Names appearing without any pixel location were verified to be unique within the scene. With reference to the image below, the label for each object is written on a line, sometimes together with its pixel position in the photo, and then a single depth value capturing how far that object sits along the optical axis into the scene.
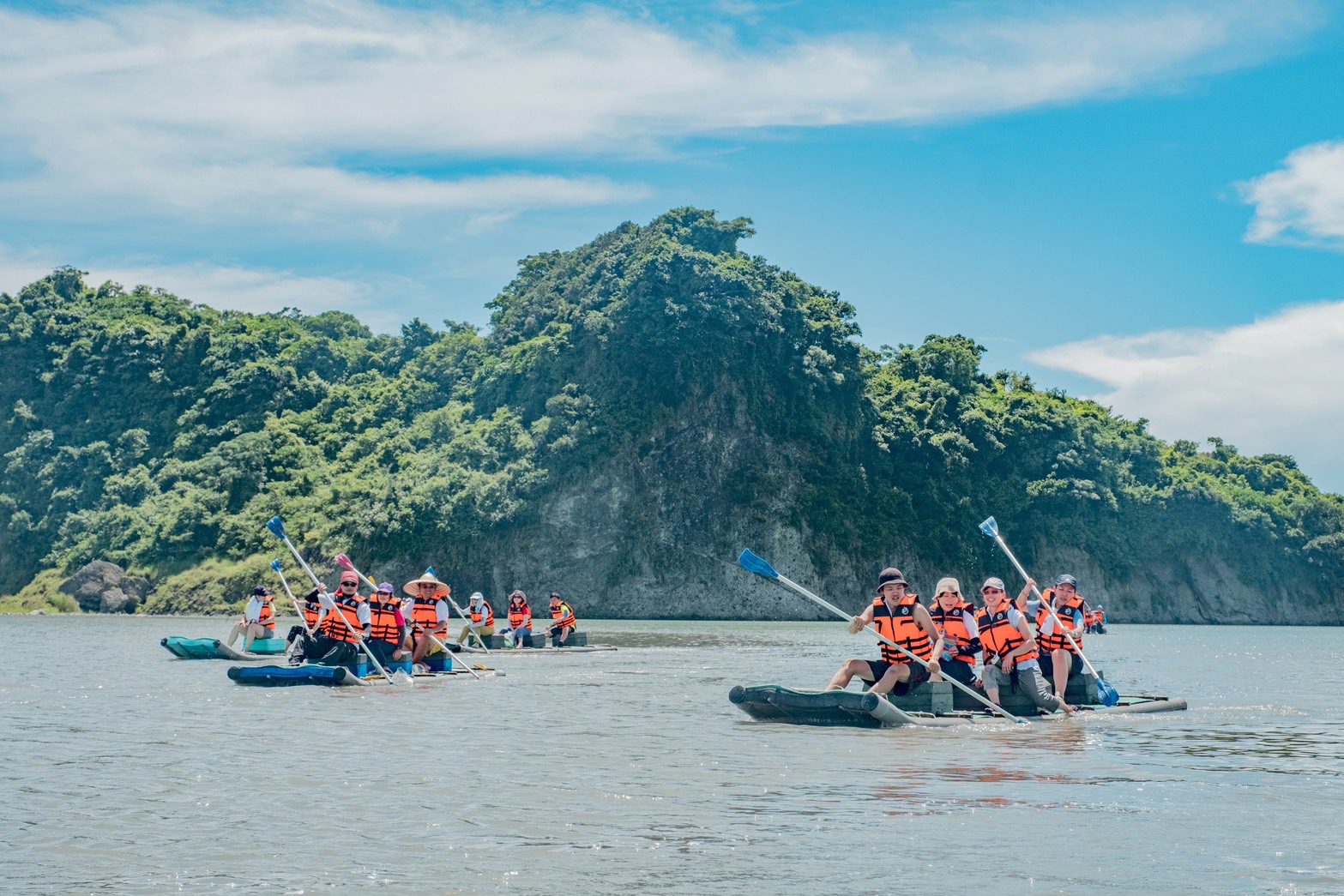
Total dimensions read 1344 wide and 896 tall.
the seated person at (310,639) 24.58
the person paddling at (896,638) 17.52
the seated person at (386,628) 24.80
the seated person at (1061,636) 20.03
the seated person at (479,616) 34.69
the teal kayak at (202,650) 31.16
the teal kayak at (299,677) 23.09
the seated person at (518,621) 36.72
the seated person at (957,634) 18.60
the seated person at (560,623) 37.75
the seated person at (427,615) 25.16
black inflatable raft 17.58
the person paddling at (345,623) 24.06
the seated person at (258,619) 32.34
